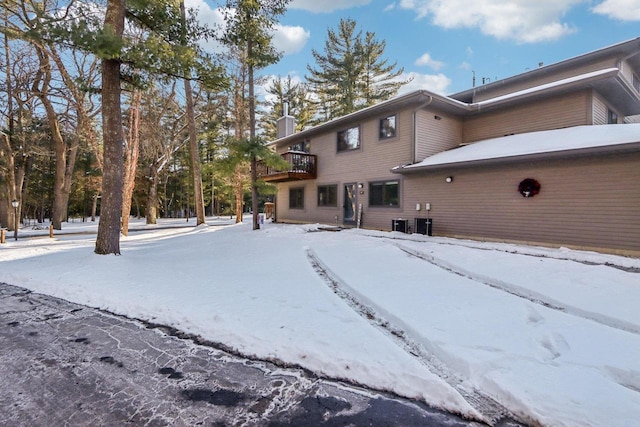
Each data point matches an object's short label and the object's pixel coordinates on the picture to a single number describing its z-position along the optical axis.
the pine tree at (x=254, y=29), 11.77
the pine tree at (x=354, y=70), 24.36
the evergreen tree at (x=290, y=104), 26.94
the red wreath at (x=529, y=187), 8.22
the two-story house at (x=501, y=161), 7.30
